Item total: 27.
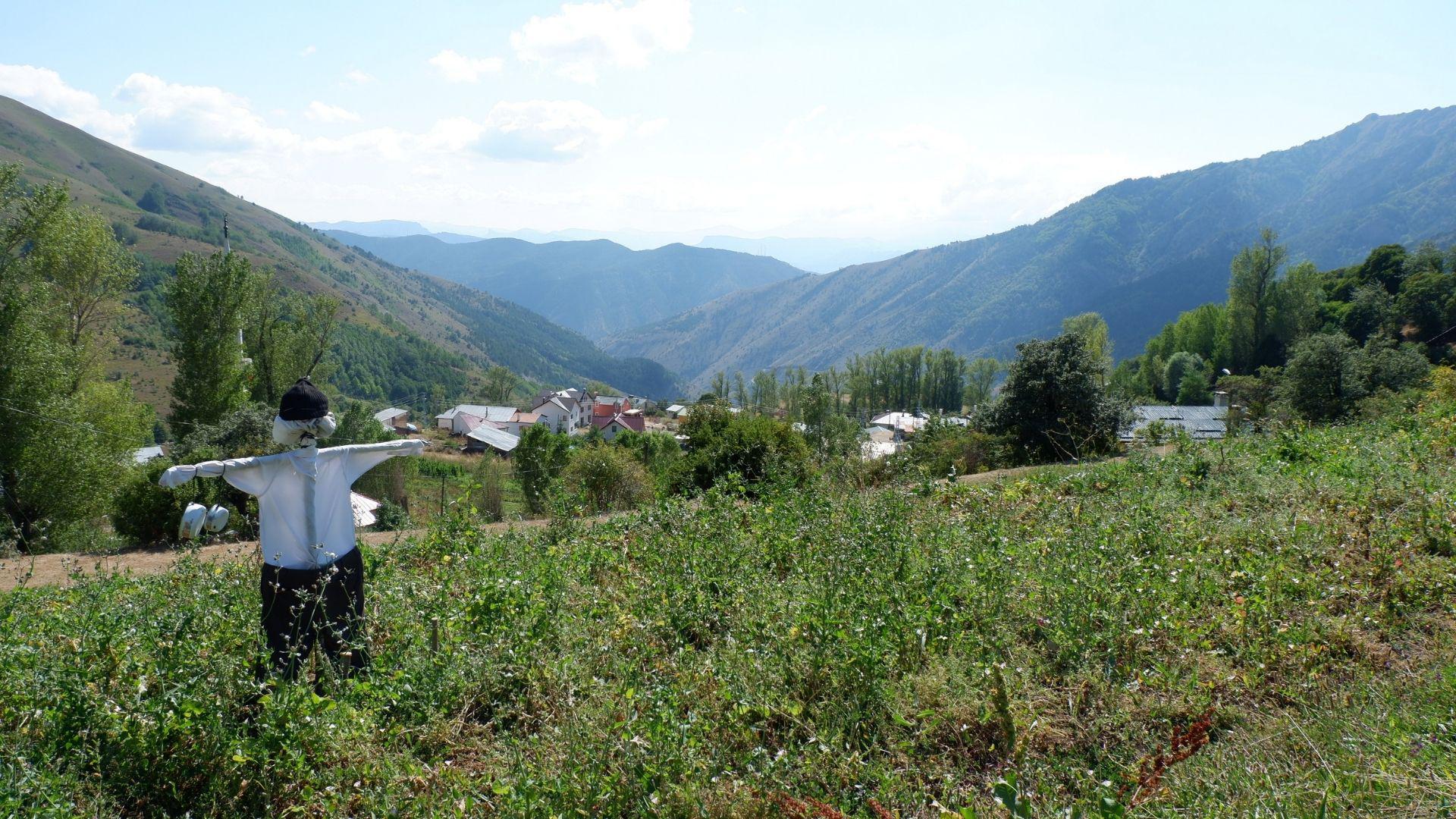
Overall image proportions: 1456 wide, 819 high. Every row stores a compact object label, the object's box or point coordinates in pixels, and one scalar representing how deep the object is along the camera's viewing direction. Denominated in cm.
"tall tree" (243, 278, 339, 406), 2848
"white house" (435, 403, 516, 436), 7511
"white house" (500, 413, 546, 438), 7372
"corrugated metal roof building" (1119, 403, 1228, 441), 3614
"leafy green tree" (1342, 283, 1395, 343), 4109
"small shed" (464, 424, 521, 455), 5900
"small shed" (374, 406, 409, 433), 6763
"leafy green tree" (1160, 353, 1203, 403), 5528
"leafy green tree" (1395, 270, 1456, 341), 3872
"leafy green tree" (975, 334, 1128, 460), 1541
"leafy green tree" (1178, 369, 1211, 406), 5019
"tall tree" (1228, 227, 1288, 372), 4897
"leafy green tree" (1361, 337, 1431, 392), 2764
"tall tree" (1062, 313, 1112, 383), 5574
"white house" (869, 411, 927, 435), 6662
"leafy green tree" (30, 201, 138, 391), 1978
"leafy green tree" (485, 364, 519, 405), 9425
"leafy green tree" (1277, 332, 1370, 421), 2766
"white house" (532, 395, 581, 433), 7788
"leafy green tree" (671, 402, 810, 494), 1230
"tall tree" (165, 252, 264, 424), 2380
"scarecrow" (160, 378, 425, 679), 370
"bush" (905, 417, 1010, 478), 1469
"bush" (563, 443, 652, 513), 1584
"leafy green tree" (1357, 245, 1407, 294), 4477
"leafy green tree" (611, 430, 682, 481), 2318
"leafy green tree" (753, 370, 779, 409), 8181
